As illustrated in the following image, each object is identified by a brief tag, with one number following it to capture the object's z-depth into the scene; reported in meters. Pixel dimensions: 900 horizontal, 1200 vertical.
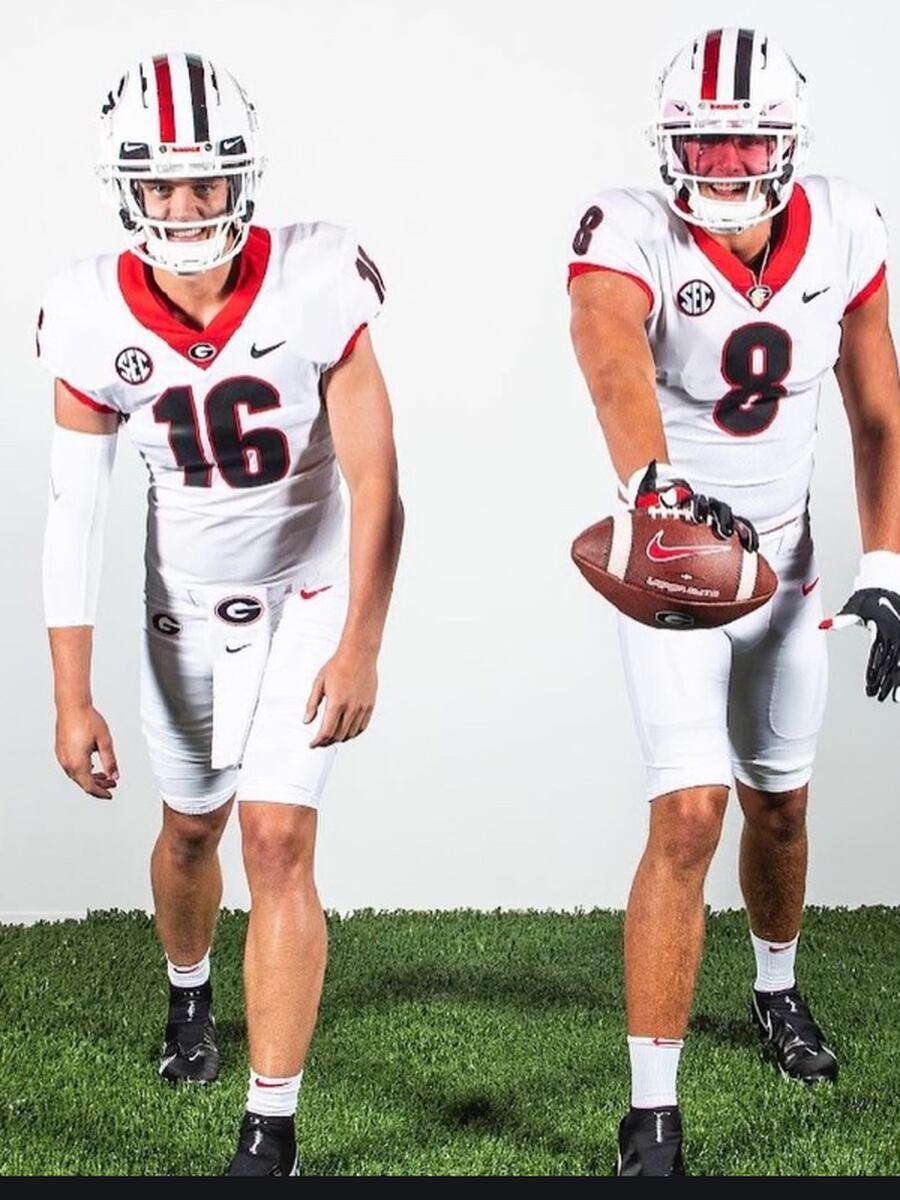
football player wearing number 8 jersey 2.90
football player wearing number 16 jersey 2.88
